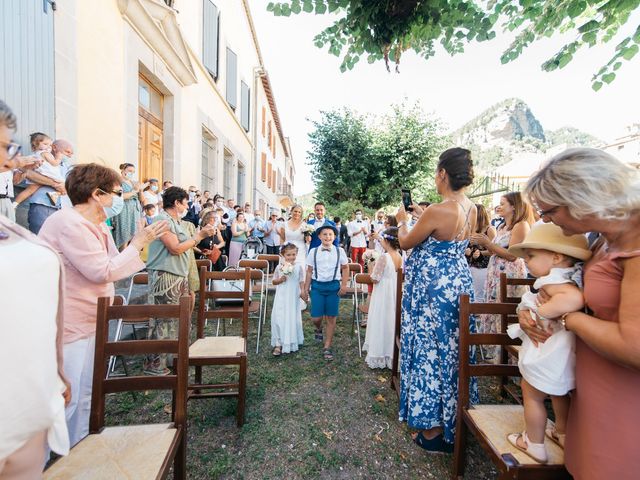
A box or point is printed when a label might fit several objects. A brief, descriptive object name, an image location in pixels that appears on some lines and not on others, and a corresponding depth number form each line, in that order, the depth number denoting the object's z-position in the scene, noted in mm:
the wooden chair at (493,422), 1503
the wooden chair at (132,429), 1448
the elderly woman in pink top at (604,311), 1100
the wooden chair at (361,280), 4192
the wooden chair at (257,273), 4234
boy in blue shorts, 4215
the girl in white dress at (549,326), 1375
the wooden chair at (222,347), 2656
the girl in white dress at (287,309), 4113
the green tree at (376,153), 14625
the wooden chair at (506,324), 2699
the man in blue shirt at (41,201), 3516
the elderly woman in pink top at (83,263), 1919
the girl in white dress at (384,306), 3830
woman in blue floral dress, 2254
